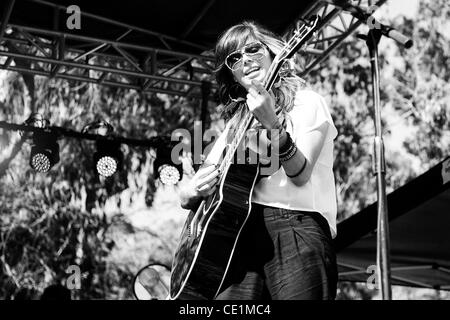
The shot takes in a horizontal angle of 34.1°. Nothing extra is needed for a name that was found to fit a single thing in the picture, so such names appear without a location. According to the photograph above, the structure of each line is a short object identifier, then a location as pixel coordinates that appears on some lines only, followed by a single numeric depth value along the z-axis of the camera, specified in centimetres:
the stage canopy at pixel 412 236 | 554
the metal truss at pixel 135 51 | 727
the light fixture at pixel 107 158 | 790
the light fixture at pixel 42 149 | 763
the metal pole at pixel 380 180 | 338
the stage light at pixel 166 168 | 805
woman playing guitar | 219
